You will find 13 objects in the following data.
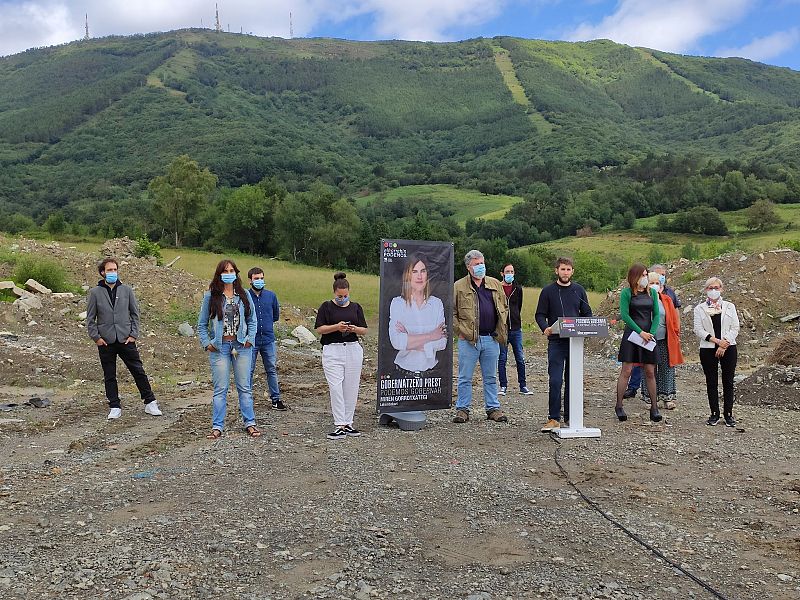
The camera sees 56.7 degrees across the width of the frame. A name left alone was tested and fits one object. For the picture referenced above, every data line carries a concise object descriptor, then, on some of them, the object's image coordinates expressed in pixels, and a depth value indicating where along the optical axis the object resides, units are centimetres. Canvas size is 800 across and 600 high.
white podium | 824
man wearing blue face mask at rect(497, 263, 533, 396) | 1162
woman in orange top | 967
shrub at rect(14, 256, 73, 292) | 1955
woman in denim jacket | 824
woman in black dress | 909
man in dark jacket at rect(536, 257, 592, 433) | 861
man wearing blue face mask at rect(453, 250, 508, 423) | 883
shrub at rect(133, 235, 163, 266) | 2825
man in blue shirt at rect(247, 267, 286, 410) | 1027
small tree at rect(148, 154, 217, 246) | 5888
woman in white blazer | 877
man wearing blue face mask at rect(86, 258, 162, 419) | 953
